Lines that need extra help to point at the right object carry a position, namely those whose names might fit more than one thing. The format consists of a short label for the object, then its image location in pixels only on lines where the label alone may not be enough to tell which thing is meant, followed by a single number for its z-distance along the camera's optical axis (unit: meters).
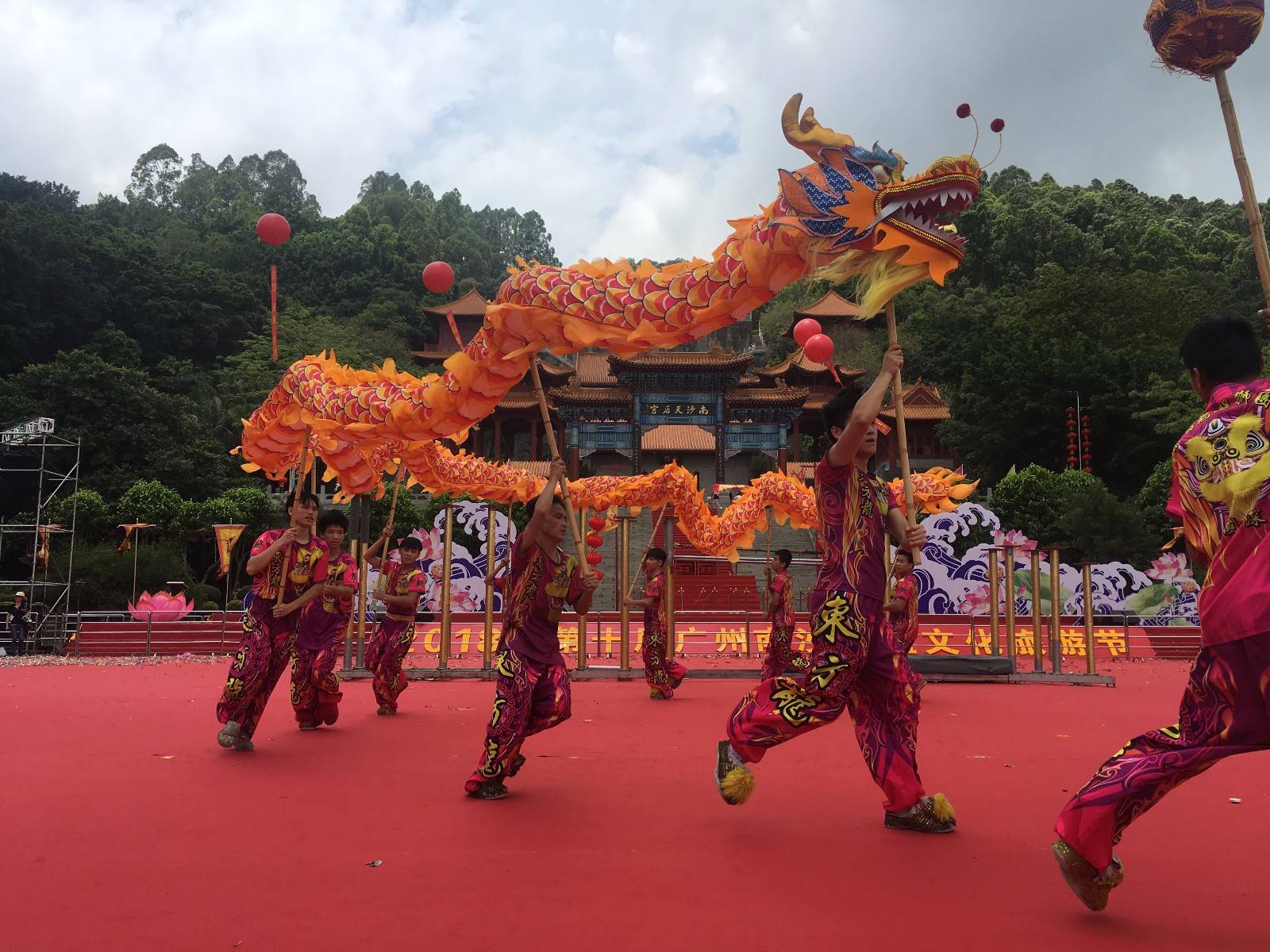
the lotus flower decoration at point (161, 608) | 13.48
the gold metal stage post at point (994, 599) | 9.46
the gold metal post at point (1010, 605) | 9.00
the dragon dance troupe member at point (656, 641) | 7.62
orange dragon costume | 3.93
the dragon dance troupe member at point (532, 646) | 3.81
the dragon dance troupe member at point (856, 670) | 3.14
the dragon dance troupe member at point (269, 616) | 4.80
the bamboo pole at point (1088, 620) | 8.80
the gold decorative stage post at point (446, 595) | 8.83
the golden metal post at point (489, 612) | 8.62
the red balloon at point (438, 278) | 5.52
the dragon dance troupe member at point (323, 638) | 5.42
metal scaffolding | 15.13
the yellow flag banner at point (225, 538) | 16.09
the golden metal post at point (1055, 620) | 8.69
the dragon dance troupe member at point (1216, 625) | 2.14
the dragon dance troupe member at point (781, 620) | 7.77
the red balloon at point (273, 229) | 5.28
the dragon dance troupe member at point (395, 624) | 6.43
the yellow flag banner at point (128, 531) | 15.95
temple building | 28.52
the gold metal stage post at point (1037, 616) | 9.07
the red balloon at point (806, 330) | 6.86
